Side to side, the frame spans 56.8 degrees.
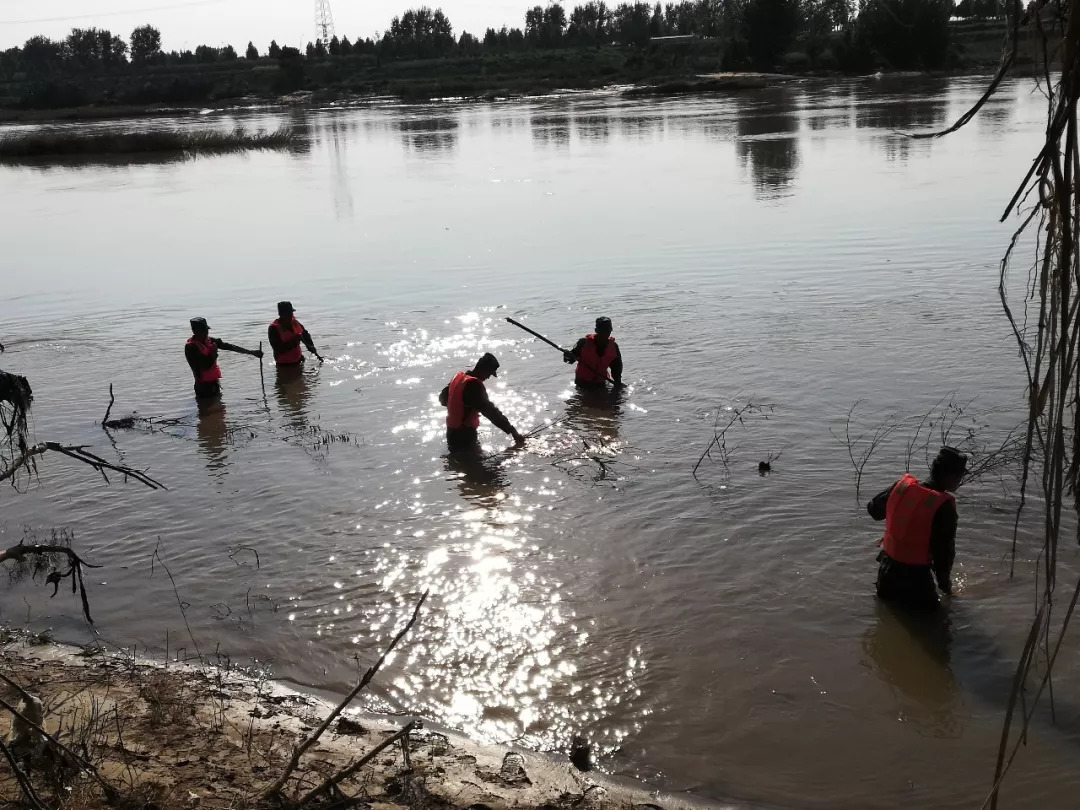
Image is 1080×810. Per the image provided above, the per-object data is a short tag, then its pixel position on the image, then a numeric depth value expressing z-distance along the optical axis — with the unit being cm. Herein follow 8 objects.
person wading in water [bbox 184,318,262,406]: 1238
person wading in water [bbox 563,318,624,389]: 1215
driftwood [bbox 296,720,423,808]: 427
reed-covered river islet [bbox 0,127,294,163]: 5094
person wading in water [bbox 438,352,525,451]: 1025
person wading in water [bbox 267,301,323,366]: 1382
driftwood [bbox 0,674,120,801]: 361
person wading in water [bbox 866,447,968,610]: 630
